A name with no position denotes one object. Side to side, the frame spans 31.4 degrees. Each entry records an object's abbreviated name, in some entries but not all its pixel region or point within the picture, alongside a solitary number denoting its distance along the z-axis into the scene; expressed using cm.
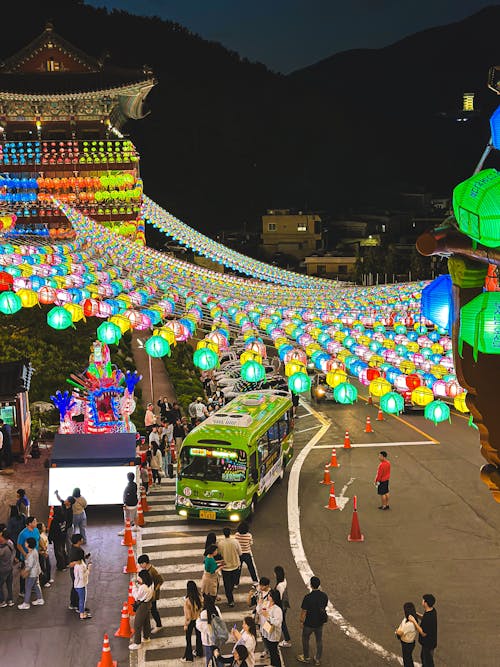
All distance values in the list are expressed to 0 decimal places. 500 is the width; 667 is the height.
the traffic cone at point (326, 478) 1986
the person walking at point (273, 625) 1097
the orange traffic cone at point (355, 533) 1619
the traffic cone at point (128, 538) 1595
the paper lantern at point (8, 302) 1964
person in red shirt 1772
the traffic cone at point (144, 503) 1816
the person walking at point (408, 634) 1054
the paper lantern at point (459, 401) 1700
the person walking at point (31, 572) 1309
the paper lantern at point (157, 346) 1873
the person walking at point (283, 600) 1172
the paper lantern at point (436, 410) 1794
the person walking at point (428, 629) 1055
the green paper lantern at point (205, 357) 1848
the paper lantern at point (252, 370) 1866
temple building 5334
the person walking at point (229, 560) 1341
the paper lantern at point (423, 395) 1783
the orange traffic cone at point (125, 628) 1233
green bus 1689
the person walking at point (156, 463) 1992
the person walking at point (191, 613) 1145
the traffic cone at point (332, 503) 1814
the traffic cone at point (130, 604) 1256
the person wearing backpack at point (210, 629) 1074
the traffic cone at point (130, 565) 1482
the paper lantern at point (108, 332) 1967
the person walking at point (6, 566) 1302
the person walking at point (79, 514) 1534
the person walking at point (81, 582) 1273
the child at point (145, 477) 1925
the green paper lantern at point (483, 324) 652
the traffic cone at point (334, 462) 2139
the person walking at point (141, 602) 1183
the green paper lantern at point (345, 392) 1836
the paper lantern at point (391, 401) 1861
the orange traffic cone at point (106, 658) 1070
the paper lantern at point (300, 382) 1847
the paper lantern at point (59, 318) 1959
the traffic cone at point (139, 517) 1716
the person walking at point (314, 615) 1126
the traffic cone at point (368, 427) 2550
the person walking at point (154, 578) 1193
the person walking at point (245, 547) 1390
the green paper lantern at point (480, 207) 600
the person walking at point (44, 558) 1408
